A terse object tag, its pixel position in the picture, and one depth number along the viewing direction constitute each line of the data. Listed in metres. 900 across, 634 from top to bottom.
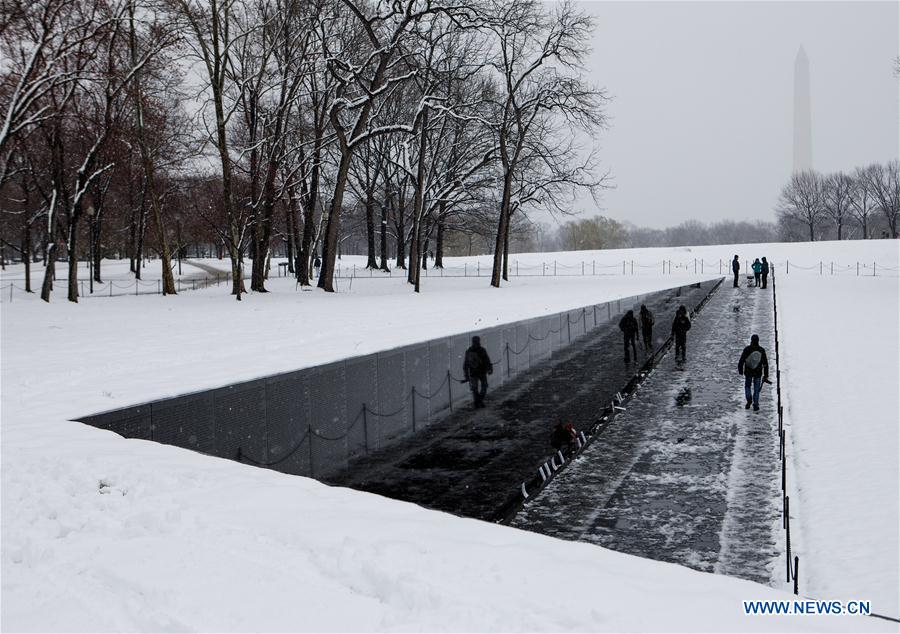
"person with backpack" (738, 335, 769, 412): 16.06
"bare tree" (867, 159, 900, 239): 100.81
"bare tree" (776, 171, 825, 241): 107.12
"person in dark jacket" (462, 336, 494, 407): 18.11
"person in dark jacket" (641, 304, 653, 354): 24.47
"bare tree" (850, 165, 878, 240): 105.44
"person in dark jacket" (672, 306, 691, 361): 22.12
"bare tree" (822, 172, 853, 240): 104.94
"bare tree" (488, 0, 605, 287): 38.84
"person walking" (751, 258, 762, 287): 44.41
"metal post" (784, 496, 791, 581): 8.78
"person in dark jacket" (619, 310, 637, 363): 22.67
